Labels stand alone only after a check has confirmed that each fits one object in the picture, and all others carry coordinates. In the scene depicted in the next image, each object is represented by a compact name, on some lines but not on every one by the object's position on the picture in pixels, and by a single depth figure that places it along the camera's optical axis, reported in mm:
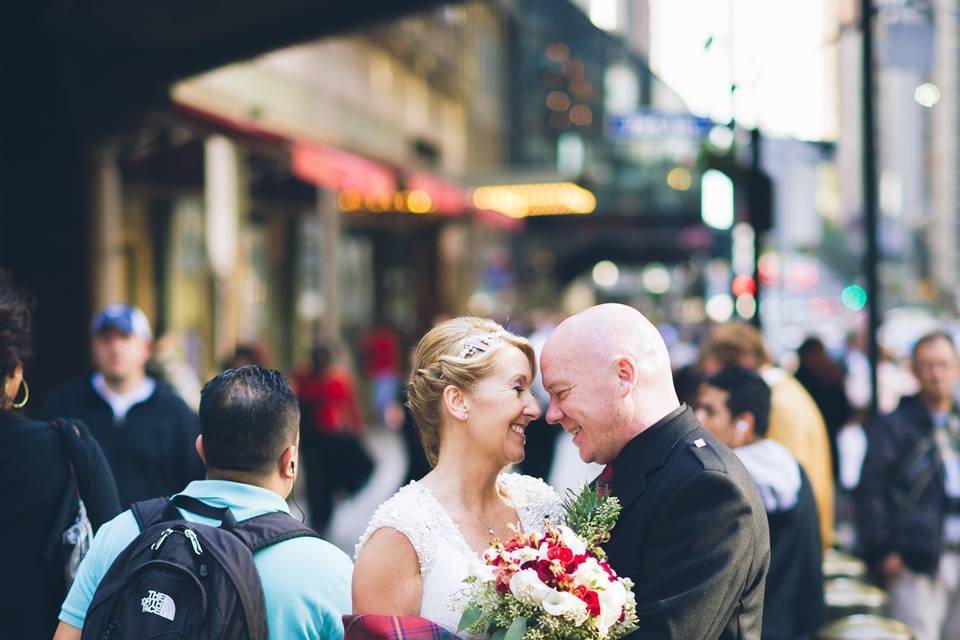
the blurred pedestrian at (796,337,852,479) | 12641
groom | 3094
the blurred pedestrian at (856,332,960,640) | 7121
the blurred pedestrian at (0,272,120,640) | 3965
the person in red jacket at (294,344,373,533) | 12062
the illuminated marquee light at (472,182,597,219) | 28359
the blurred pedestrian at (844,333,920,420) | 15672
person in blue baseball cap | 6438
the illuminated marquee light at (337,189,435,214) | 19625
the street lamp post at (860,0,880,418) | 9570
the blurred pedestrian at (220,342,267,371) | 10985
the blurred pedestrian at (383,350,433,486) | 8680
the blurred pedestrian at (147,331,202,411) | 10473
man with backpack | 3145
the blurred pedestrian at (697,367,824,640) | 5328
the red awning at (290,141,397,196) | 14719
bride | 3314
